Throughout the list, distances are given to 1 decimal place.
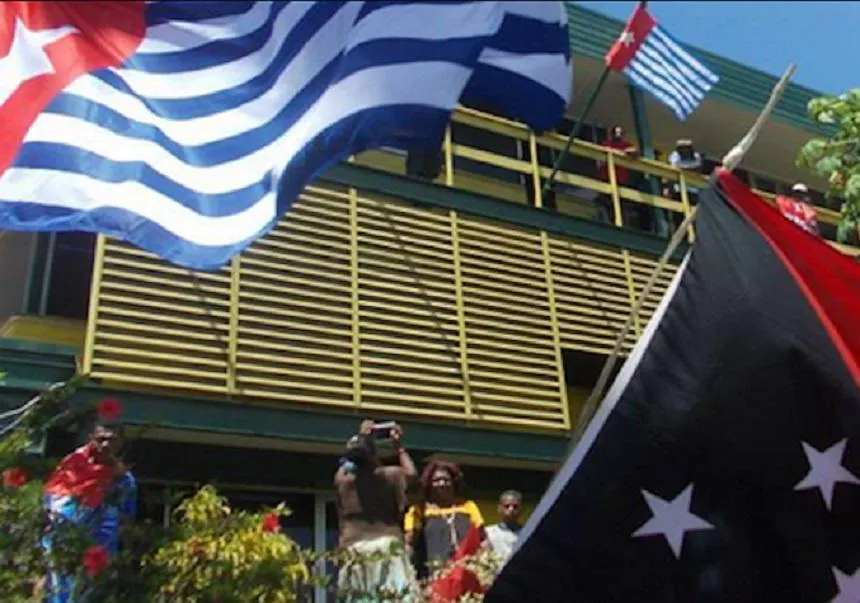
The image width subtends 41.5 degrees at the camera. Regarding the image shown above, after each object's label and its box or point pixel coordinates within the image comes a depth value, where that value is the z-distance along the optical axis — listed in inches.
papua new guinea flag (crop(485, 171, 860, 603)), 160.7
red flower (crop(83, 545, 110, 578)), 173.3
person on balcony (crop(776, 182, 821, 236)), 319.0
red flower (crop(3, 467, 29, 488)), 181.5
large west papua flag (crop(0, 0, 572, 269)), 165.9
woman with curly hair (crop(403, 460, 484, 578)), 267.4
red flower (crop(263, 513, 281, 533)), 202.1
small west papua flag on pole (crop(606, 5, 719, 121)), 479.8
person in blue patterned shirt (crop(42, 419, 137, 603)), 181.0
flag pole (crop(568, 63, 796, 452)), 173.9
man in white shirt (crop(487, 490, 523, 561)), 255.3
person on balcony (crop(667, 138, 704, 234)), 426.0
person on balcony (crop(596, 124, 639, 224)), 506.7
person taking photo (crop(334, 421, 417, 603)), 238.8
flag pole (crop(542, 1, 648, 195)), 449.0
